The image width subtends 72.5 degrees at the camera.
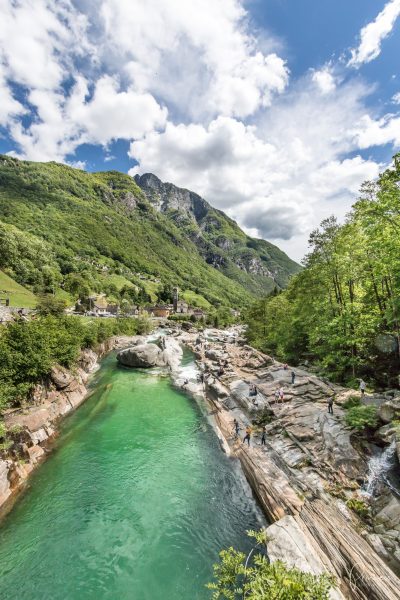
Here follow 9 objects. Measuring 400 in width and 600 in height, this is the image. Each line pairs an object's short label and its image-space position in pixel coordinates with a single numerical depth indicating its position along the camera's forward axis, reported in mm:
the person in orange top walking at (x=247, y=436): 24544
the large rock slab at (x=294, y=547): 11328
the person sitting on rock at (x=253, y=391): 33562
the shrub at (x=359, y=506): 14875
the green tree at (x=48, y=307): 49438
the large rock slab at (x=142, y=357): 54031
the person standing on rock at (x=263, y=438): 24431
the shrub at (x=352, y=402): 22312
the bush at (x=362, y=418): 18594
